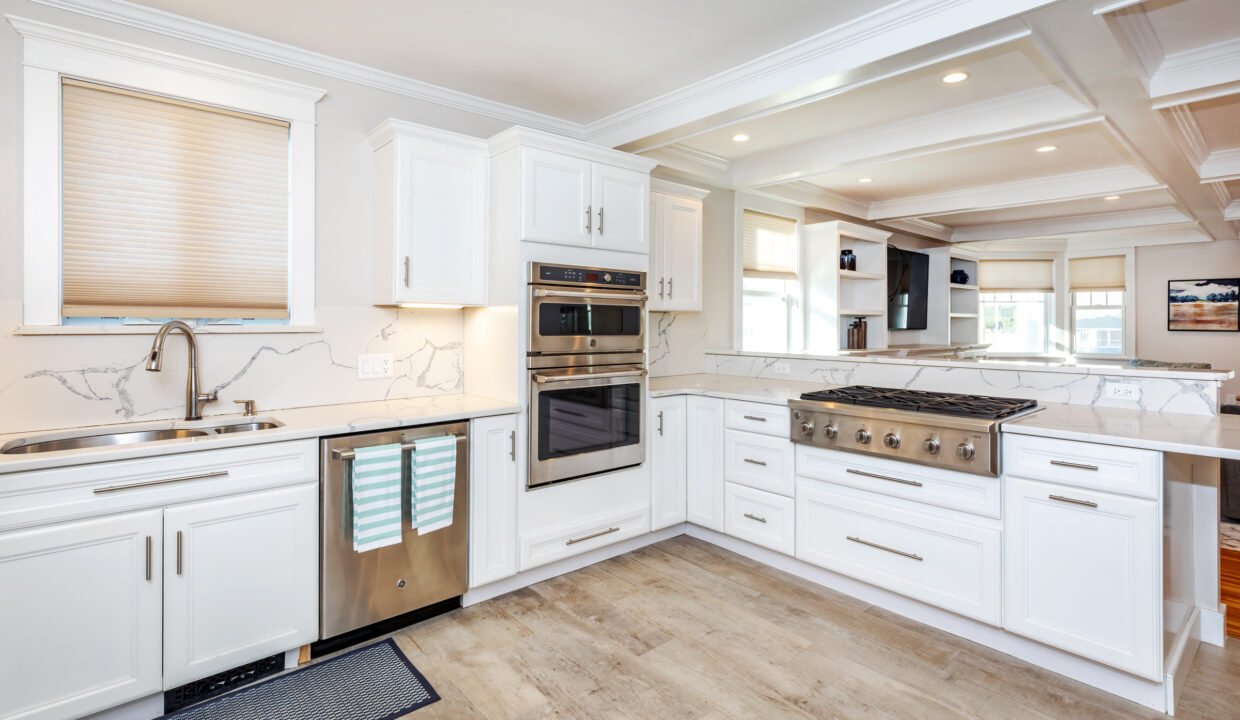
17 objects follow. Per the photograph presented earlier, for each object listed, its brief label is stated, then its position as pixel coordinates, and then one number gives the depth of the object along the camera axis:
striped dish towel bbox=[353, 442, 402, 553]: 2.40
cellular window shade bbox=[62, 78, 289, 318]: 2.34
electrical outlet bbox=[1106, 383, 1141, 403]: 2.64
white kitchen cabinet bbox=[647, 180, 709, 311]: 3.86
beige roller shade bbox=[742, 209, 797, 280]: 4.86
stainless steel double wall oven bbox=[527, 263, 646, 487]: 2.95
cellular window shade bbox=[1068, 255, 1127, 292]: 7.53
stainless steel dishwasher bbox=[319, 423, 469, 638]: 2.35
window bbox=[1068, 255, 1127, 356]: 7.54
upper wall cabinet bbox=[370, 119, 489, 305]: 2.80
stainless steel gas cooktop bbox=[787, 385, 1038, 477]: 2.40
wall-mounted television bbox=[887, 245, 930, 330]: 6.31
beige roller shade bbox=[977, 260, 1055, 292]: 7.88
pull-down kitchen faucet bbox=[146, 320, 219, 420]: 2.41
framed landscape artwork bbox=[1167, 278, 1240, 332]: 6.89
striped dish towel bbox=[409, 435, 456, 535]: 2.55
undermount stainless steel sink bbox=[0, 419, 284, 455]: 2.09
